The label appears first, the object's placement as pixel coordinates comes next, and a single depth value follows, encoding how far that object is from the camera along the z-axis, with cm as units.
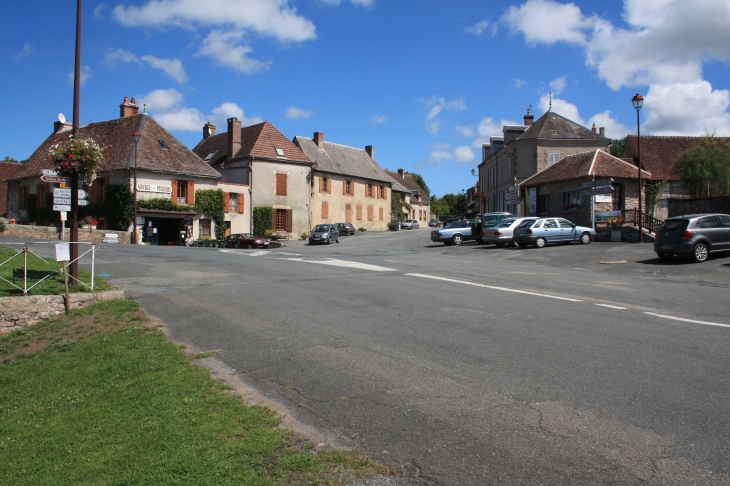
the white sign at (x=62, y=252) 1140
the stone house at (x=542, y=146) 4141
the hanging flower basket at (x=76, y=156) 1218
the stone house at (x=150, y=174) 3956
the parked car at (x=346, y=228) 5237
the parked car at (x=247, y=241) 3675
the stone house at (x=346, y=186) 5472
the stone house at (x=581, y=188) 3022
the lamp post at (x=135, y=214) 3631
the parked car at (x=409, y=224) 6975
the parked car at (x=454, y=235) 3247
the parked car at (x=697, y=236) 1823
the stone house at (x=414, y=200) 8131
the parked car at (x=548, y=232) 2669
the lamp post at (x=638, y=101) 2352
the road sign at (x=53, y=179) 1255
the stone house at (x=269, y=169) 4766
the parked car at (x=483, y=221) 3167
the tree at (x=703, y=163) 3612
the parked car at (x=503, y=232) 2783
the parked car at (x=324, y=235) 3931
